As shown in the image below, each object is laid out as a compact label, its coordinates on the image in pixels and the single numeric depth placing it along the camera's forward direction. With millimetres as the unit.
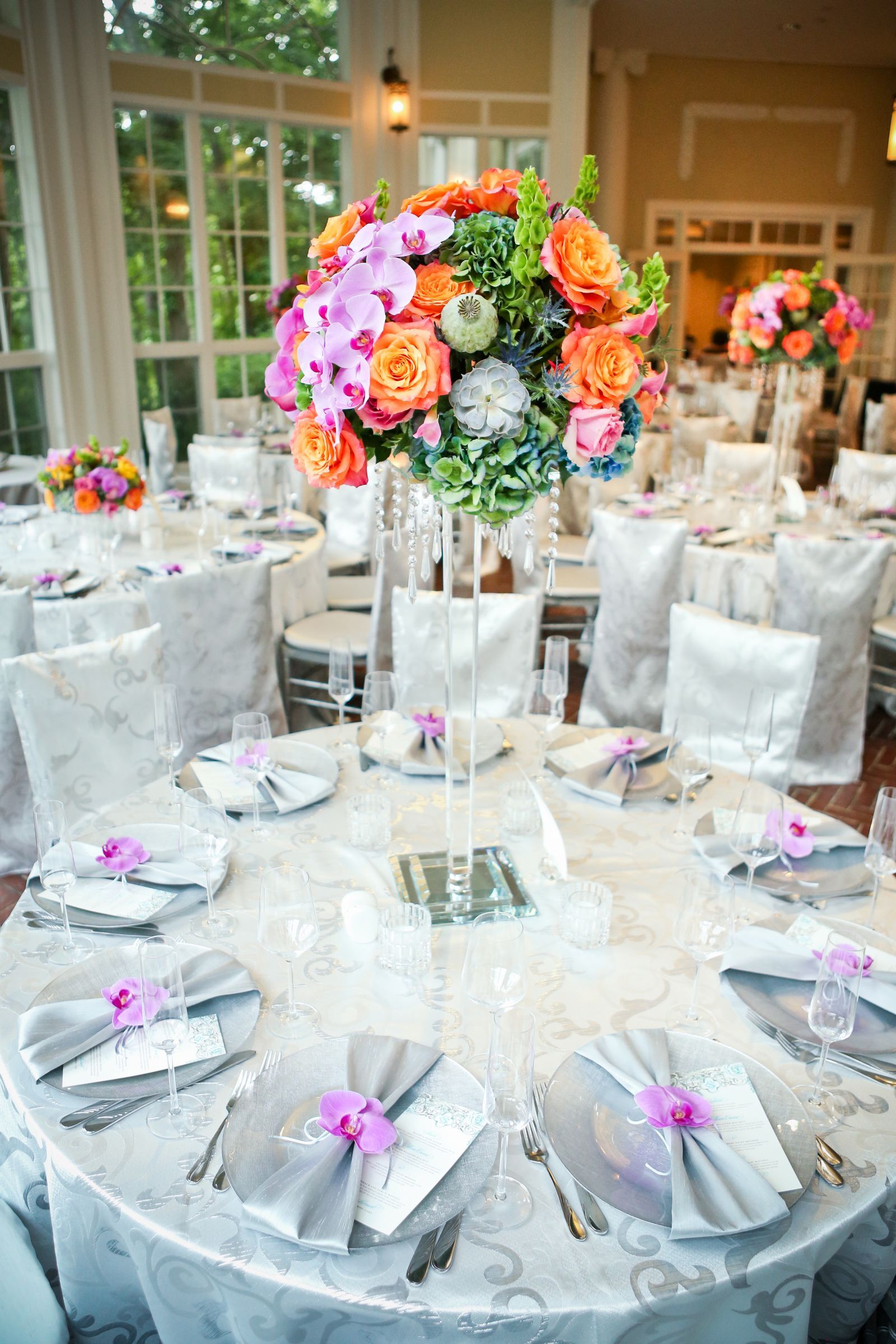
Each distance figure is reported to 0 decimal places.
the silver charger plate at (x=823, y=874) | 1729
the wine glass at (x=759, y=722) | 1982
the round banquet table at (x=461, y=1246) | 1038
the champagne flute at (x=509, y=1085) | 1102
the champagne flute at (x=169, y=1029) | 1219
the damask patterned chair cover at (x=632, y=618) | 3566
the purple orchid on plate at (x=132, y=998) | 1314
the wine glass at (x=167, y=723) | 1918
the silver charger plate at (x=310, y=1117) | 1115
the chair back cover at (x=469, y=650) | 2689
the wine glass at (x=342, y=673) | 2248
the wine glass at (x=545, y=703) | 2049
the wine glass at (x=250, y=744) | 1965
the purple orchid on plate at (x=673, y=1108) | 1201
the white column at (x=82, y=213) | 6199
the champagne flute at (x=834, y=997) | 1224
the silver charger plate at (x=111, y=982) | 1271
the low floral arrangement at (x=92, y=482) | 3377
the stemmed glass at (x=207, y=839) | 1552
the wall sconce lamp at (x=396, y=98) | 7676
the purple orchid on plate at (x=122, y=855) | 1699
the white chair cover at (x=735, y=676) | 2420
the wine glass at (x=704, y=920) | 1364
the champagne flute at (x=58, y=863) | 1539
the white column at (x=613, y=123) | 10555
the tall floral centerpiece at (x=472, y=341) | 1299
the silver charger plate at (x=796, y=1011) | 1382
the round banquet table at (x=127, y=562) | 3041
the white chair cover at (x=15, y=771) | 2598
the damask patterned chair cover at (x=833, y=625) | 3473
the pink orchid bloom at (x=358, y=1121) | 1156
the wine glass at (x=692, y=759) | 1951
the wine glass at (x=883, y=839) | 1604
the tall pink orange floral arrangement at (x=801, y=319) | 4512
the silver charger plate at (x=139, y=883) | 1604
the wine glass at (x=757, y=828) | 1678
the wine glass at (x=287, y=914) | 1323
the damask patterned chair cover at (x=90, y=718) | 2168
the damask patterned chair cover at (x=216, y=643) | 2885
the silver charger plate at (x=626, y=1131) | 1145
